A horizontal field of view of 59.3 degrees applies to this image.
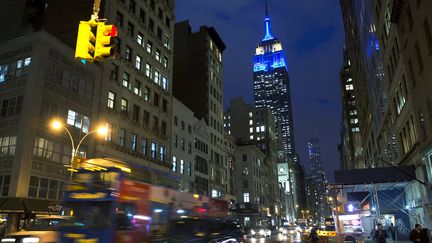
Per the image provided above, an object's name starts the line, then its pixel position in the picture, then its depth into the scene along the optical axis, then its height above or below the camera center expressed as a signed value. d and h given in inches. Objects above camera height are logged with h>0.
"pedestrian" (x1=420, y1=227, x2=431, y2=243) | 778.2 -29.9
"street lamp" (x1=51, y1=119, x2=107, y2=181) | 969.2 +258.3
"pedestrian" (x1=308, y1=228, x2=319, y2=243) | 1174.3 -45.2
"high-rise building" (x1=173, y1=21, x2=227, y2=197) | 2844.5 +1056.9
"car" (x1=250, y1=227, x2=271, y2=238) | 1943.7 -59.3
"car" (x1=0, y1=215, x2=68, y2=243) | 772.6 -29.8
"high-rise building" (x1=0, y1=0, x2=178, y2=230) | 1230.3 +508.1
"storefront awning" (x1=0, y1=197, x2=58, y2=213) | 1107.9 +47.8
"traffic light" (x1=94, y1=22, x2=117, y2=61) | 406.9 +190.0
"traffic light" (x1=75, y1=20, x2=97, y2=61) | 398.6 +186.1
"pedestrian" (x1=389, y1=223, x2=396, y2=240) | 1622.3 -38.0
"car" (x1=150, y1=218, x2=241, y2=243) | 742.5 -20.0
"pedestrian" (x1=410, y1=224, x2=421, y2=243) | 779.4 -26.0
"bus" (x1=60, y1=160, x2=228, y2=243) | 645.3 +24.1
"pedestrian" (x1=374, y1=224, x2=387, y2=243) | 1019.9 -34.1
